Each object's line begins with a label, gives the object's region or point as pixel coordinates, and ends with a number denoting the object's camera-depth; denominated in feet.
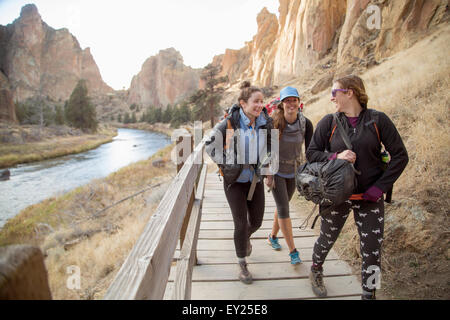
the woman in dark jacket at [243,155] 7.07
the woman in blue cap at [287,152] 8.44
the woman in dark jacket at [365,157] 5.74
